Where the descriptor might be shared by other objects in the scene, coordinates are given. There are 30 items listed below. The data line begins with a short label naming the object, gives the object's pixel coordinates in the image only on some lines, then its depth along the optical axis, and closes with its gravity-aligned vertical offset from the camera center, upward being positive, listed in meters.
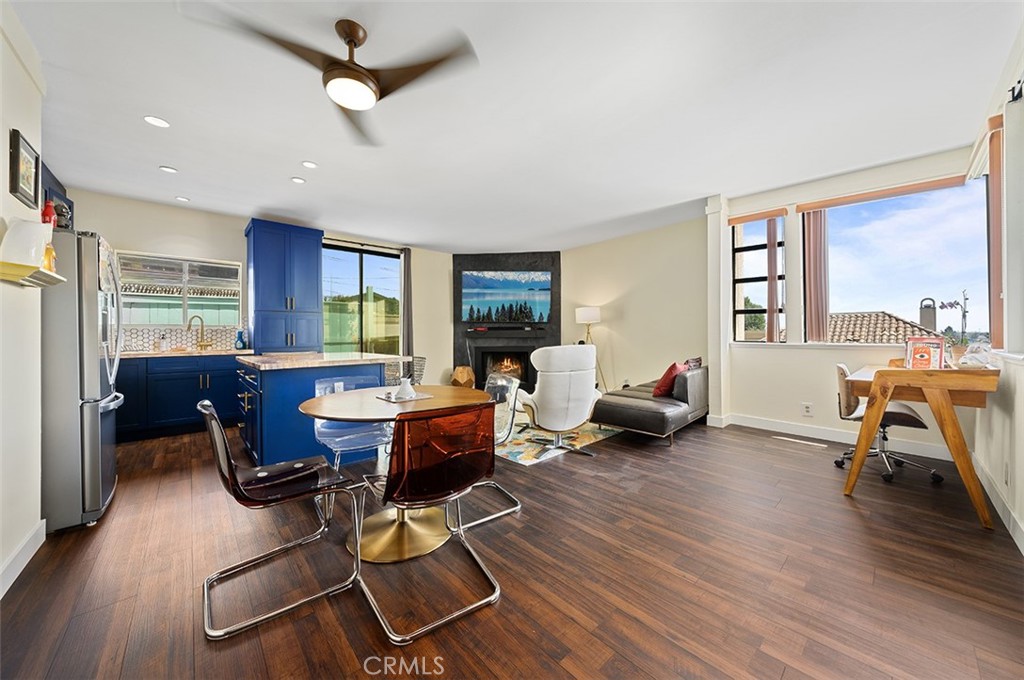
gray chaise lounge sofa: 3.55 -0.71
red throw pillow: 4.05 -0.48
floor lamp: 5.80 +0.35
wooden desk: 2.12 -0.38
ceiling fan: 1.77 +1.31
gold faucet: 4.41 +0.00
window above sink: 4.14 +0.61
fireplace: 6.77 -0.45
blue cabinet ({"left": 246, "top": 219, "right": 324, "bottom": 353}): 4.43 +0.66
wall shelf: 1.59 +0.30
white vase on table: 2.15 -0.30
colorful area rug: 3.28 -1.04
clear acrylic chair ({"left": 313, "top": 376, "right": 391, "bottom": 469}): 2.36 -0.62
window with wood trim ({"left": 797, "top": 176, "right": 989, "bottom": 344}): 3.09 +0.65
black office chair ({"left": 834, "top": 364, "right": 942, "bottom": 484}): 2.71 -0.61
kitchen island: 2.84 -0.41
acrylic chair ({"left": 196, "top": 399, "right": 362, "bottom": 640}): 1.41 -0.64
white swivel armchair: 3.21 -0.45
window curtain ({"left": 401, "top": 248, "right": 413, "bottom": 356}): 6.22 +0.65
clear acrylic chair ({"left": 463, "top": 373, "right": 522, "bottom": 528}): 2.54 -0.45
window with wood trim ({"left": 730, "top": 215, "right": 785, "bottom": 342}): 4.05 +0.64
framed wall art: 1.73 +0.83
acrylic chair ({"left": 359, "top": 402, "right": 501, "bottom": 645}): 1.45 -0.52
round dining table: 1.81 -1.04
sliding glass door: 5.71 +0.62
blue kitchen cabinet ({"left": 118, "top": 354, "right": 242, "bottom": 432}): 3.76 -0.54
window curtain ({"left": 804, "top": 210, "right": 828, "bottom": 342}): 3.77 +0.63
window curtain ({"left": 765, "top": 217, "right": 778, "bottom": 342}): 4.05 +0.60
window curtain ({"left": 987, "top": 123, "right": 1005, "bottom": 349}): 2.43 +0.70
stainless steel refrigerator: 2.04 -0.26
